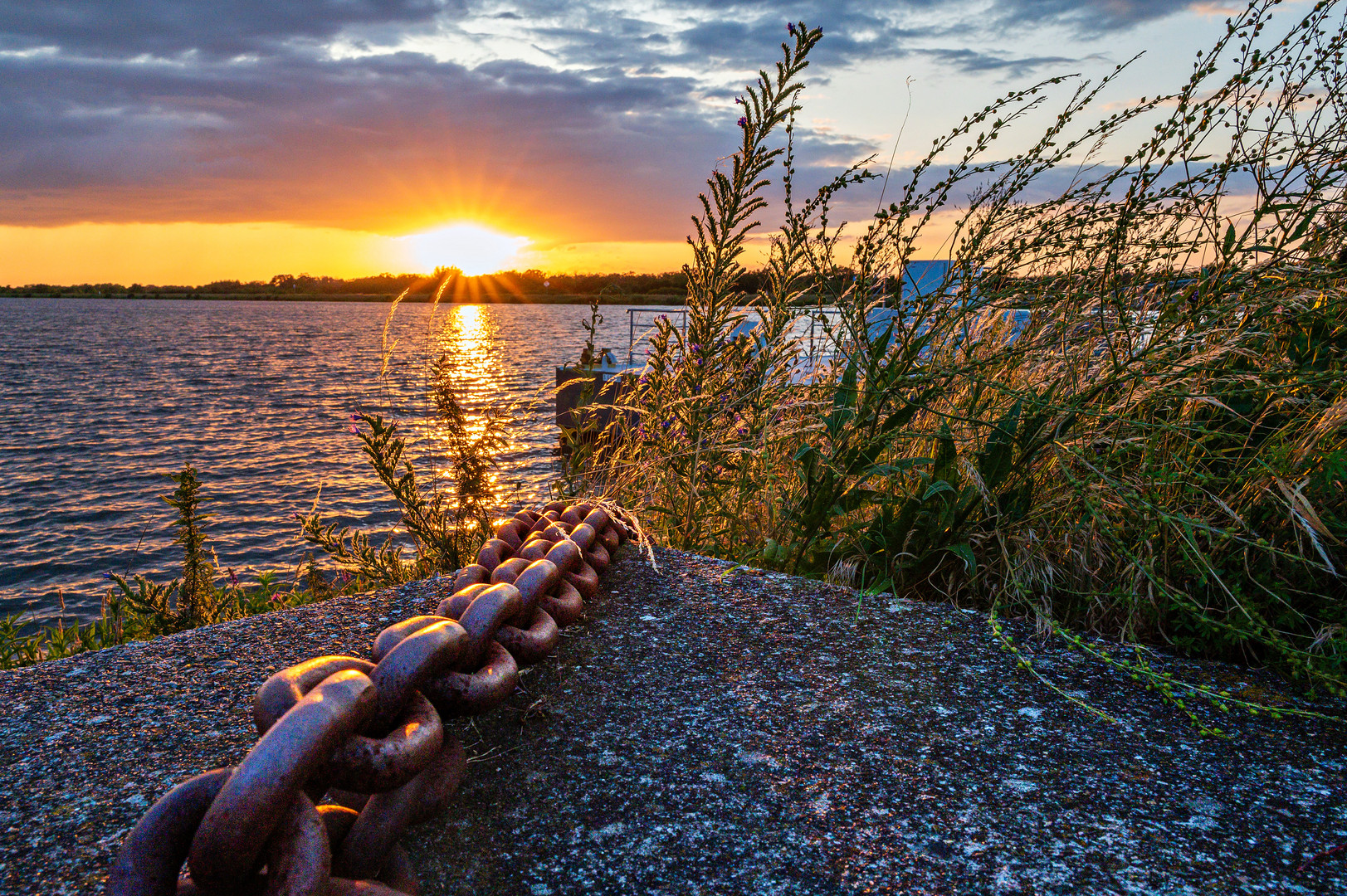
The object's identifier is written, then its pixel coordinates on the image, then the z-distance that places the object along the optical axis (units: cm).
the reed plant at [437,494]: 290
